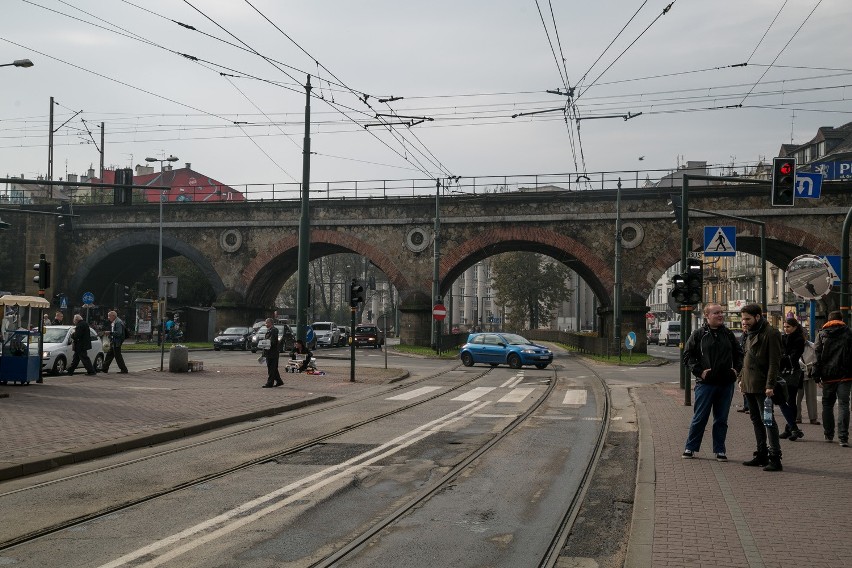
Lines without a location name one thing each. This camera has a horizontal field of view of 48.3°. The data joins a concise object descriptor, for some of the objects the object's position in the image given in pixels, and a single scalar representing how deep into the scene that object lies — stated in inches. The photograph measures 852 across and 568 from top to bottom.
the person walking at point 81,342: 949.8
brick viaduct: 1742.1
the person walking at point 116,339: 980.6
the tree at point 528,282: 3567.9
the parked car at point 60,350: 977.5
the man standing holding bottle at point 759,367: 401.9
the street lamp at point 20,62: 937.0
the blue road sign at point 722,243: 862.5
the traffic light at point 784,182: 775.5
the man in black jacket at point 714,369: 417.1
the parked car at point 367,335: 2363.4
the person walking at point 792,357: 499.5
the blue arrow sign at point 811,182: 924.6
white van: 3046.5
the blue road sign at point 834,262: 728.6
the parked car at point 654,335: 3515.5
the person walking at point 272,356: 841.5
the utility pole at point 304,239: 1051.9
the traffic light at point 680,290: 797.2
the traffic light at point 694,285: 791.5
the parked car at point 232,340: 1814.7
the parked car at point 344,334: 2495.1
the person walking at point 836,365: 474.9
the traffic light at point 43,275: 818.4
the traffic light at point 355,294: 995.9
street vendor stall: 762.8
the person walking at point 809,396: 599.8
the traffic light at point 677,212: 1055.7
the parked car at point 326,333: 2290.8
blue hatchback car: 1357.0
